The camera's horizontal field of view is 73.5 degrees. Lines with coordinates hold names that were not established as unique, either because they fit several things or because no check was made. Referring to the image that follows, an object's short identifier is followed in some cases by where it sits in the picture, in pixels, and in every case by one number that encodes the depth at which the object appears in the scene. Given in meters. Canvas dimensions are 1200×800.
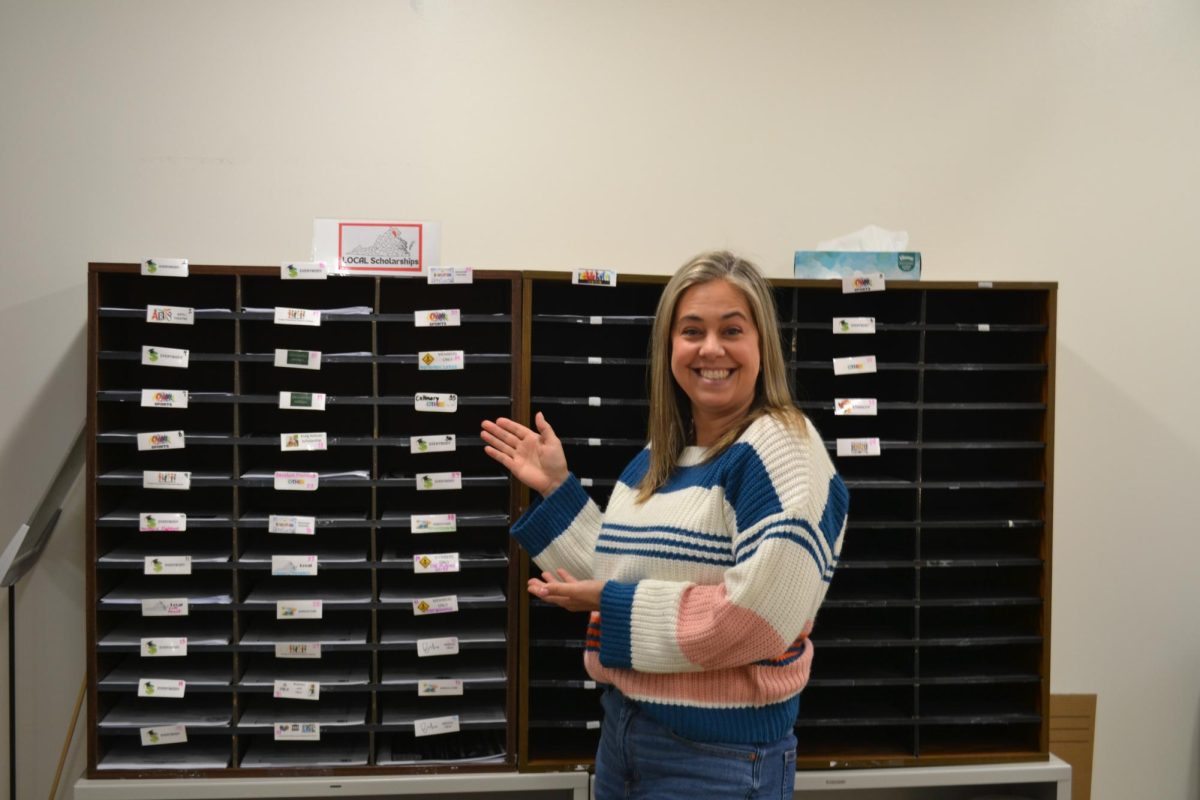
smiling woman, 1.19
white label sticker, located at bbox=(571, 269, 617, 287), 1.91
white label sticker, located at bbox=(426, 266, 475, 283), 1.88
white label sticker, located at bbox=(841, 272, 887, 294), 1.95
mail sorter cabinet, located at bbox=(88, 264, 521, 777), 1.88
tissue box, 2.01
